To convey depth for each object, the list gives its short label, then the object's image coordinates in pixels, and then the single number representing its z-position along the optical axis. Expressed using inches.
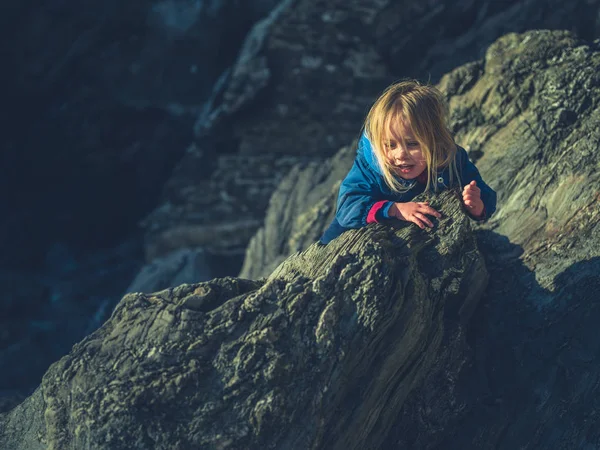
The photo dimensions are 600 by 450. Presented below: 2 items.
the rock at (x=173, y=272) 297.9
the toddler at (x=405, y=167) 154.6
